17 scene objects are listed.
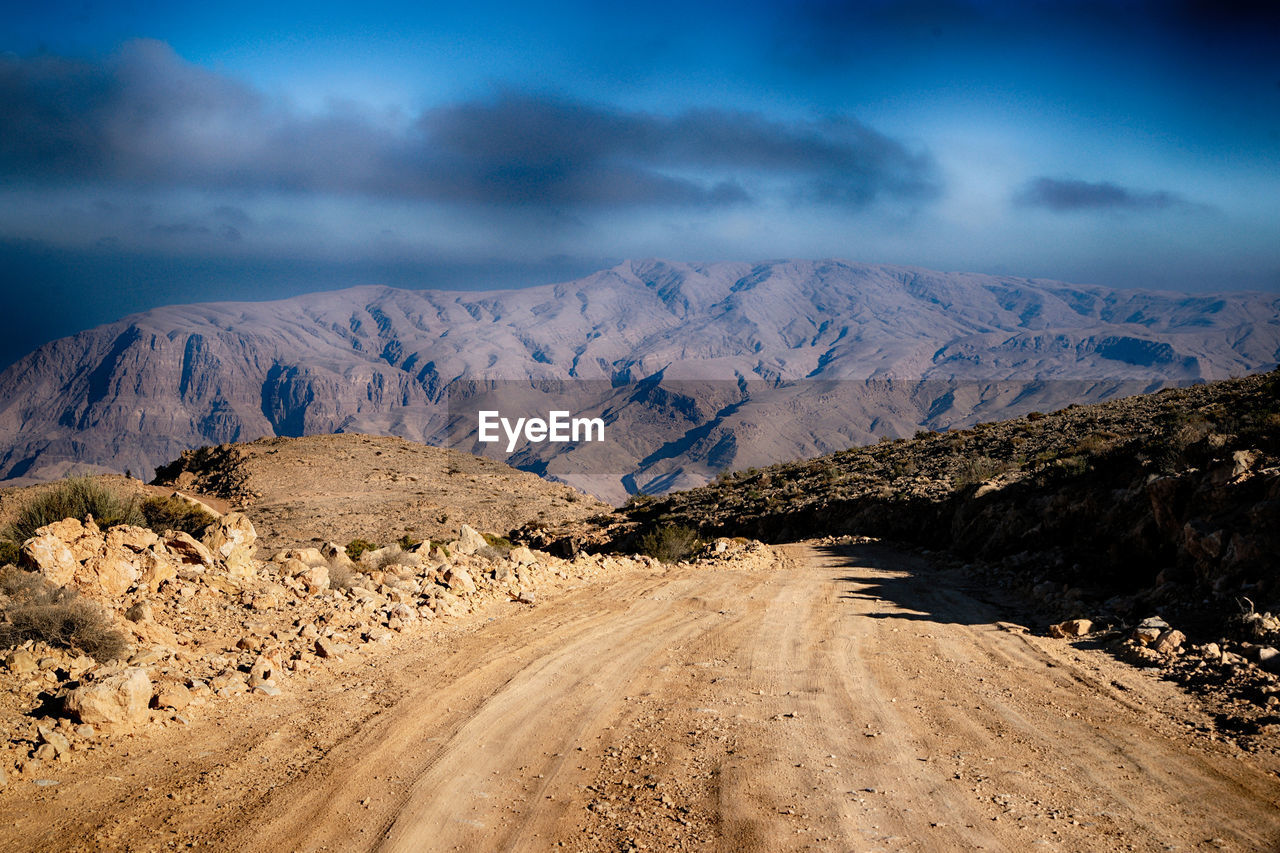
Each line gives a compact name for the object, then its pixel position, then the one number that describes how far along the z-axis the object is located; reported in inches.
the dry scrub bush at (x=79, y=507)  595.3
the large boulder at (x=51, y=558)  351.9
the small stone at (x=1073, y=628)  421.1
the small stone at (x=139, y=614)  338.3
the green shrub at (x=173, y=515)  744.3
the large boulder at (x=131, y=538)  392.8
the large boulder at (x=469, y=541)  671.3
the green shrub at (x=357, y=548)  616.3
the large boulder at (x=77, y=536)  373.7
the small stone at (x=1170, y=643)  360.8
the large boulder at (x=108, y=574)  358.6
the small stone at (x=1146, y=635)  371.6
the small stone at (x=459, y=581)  488.4
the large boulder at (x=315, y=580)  433.7
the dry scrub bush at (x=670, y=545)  857.5
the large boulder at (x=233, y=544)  435.5
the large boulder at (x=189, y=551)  424.8
